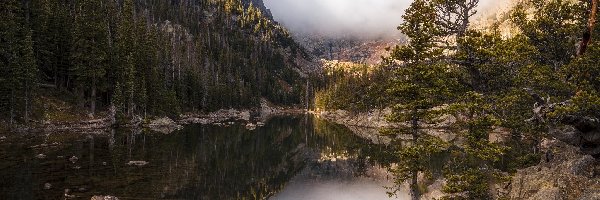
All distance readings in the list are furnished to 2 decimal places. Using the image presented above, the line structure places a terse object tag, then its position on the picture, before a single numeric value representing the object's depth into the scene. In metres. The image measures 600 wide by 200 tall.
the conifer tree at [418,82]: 24.47
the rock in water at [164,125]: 89.61
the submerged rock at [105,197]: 28.92
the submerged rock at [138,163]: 45.74
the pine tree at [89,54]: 84.88
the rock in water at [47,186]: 31.96
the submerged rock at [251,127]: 109.59
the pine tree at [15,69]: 65.25
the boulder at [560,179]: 23.33
